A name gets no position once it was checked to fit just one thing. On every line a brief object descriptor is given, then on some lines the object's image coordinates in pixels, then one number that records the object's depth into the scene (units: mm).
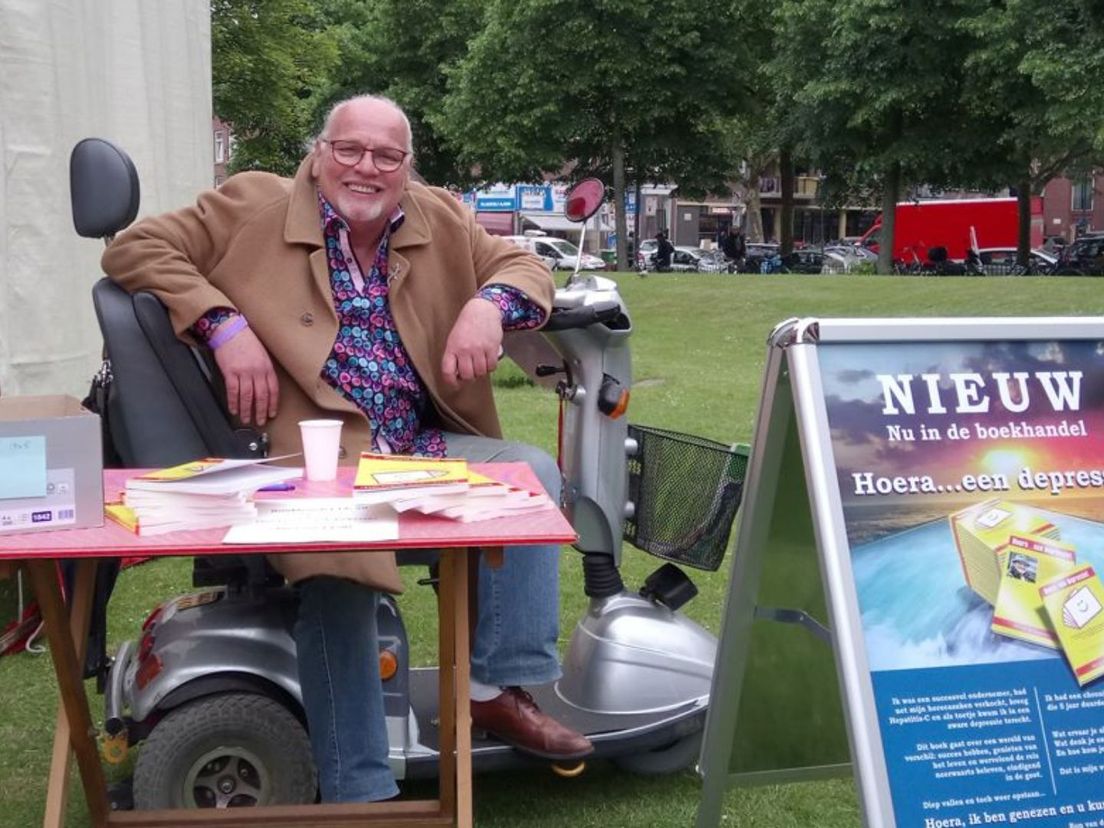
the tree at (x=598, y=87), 30516
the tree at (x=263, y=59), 25875
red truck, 43562
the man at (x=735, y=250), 42094
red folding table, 2113
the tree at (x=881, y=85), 28094
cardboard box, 2131
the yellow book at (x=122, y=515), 2244
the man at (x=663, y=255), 40531
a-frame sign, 2121
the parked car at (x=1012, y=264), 36312
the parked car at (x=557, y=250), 42166
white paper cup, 2611
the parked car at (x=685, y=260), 44122
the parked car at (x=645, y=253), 42984
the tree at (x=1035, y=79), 23828
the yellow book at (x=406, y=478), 2326
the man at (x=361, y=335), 2863
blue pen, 2489
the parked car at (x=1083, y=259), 36500
